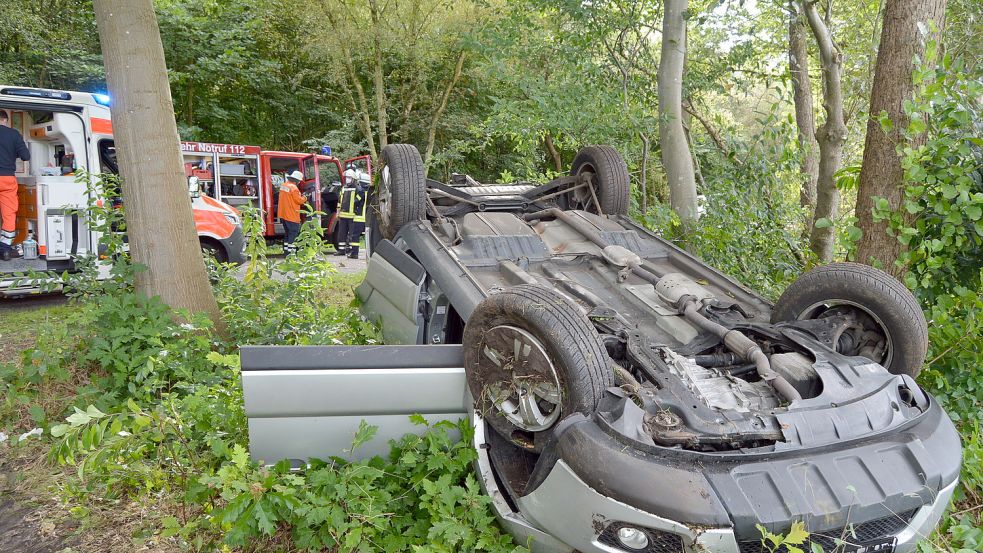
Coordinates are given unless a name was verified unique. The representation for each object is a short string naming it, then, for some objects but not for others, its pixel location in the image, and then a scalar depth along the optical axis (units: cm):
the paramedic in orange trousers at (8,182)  670
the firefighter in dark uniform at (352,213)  1107
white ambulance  686
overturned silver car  208
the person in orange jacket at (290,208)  1076
